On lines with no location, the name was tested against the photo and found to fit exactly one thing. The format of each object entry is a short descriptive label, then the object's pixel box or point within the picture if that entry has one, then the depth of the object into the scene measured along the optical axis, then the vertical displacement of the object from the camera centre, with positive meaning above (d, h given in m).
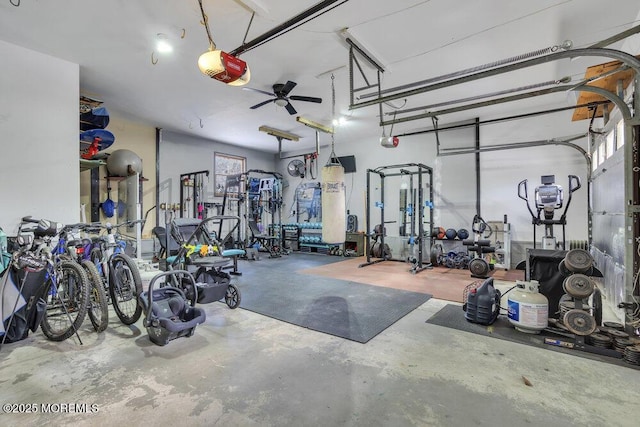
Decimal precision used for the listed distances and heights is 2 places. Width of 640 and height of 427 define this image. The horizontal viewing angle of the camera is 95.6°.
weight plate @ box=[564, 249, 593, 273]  2.81 -0.48
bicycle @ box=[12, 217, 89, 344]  2.71 -0.57
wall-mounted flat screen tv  9.43 +1.63
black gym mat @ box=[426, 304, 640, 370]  2.54 -1.25
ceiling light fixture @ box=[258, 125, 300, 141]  7.61 +2.20
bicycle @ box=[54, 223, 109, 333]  2.94 -0.53
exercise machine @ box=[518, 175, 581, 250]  4.78 +0.17
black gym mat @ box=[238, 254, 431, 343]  3.25 -1.25
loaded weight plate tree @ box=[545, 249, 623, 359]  2.63 -0.86
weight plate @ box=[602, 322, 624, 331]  2.76 -1.10
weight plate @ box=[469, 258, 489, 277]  5.64 -1.07
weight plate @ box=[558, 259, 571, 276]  3.04 -0.61
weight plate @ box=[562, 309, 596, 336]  2.65 -1.02
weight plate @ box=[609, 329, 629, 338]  2.58 -1.10
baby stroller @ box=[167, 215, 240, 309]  3.41 -0.73
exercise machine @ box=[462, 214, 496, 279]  5.66 -0.76
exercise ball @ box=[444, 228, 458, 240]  7.01 -0.51
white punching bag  3.94 +0.15
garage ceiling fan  4.69 +1.99
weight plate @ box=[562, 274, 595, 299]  2.74 -0.71
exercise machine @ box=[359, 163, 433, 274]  6.85 -0.26
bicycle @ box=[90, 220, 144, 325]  3.17 -0.70
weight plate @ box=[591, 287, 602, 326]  2.90 -0.95
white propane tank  2.89 -0.99
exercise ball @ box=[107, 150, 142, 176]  6.19 +1.08
